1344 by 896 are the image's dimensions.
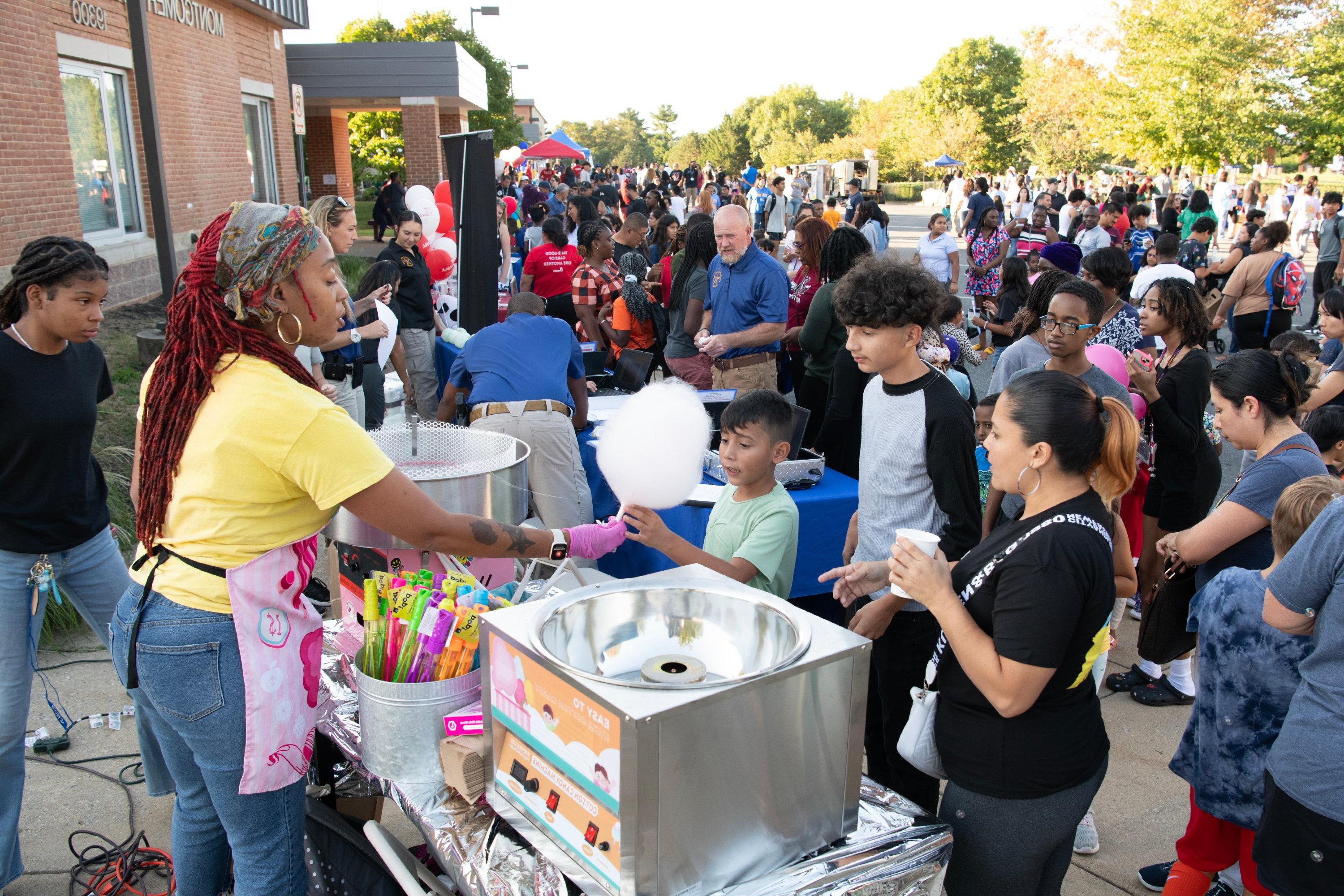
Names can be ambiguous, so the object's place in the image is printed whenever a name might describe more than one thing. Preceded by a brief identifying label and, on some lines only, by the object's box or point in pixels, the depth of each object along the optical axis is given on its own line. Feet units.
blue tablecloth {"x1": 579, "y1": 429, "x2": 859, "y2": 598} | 12.14
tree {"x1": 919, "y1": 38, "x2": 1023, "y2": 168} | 171.22
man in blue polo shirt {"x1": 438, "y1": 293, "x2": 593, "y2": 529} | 14.07
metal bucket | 6.05
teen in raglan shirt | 7.76
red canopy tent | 86.79
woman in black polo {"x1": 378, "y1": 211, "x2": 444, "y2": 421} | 21.56
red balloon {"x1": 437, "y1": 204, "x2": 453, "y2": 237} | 31.83
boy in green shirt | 8.35
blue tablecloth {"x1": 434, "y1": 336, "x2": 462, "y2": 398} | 22.27
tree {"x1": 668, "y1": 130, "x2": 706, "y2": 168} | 287.28
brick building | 30.25
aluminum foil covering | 5.16
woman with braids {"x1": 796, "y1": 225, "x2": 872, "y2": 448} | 17.03
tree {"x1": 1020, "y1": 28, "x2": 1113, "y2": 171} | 126.41
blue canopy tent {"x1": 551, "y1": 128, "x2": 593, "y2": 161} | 88.94
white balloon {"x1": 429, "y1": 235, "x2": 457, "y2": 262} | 27.63
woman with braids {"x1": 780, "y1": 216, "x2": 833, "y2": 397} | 21.17
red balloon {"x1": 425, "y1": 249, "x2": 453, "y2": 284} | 26.03
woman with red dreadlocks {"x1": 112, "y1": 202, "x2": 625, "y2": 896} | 5.55
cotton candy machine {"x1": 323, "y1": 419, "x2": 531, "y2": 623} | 7.76
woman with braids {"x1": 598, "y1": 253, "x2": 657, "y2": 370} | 22.20
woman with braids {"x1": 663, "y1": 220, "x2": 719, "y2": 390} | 19.75
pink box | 6.00
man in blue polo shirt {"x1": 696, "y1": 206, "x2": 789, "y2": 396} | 17.53
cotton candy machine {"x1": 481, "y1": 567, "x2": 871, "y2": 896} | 4.43
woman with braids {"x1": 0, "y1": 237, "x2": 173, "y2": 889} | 8.81
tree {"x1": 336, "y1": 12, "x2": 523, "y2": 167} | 114.62
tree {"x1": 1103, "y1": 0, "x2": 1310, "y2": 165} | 86.43
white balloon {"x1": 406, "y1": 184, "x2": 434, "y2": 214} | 27.63
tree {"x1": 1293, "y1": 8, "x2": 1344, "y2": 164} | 85.66
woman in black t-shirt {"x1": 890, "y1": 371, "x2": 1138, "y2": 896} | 5.39
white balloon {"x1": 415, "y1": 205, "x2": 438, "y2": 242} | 28.22
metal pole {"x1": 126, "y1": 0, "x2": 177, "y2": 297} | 22.21
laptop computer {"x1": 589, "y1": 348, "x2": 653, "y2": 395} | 19.94
